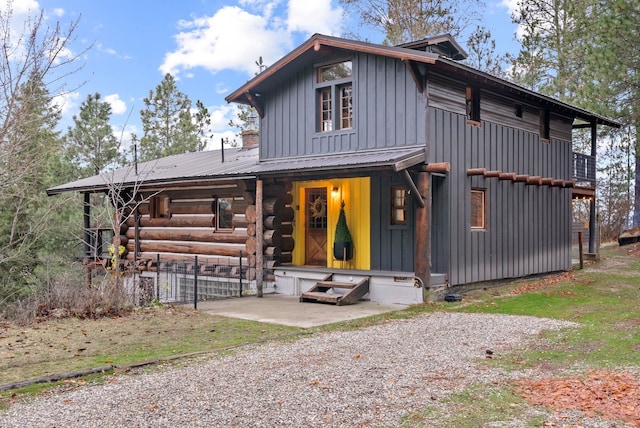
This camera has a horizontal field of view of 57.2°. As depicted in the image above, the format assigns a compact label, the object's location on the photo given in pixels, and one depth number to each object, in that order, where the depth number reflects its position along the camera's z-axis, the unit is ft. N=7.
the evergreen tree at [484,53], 89.92
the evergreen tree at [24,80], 29.04
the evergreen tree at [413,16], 82.07
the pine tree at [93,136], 108.58
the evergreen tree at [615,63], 66.18
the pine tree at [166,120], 132.05
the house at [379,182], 41.68
